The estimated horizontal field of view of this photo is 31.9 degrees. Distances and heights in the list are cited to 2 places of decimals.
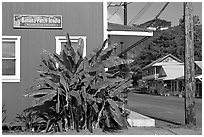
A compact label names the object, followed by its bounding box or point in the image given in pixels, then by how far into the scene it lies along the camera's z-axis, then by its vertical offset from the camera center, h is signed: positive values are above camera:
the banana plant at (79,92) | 9.98 -0.54
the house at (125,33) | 13.31 +1.51
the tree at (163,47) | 84.38 +6.14
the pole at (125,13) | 26.62 +4.50
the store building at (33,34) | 11.84 +1.31
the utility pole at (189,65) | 12.16 +0.26
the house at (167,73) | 54.59 -0.09
